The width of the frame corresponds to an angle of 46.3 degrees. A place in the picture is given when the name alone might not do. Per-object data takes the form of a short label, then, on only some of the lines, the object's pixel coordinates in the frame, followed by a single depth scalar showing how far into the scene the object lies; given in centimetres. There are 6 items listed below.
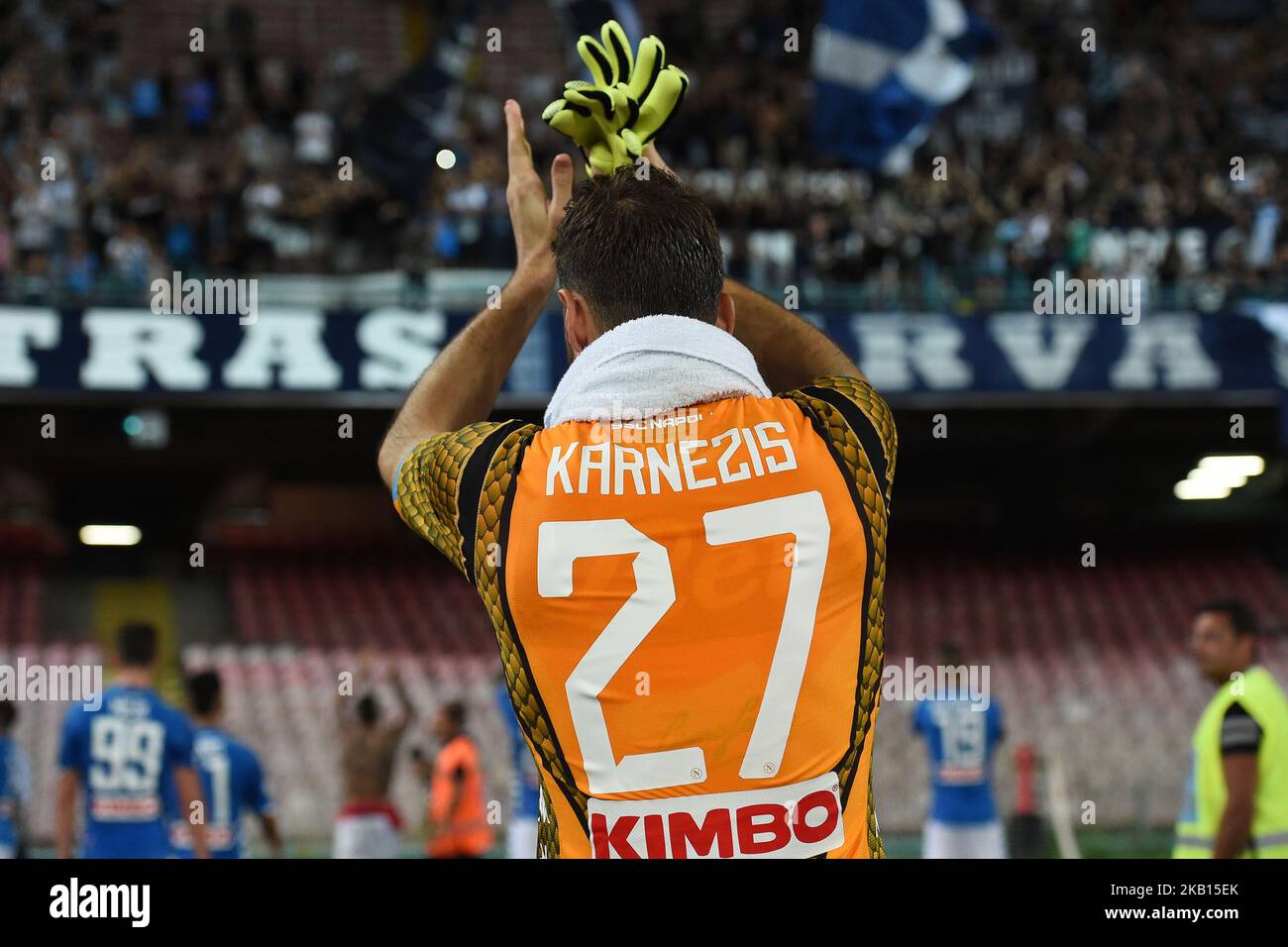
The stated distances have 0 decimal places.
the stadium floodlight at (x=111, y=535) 1820
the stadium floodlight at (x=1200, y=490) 1908
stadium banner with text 1304
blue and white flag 1271
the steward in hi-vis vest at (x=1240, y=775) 513
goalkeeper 186
